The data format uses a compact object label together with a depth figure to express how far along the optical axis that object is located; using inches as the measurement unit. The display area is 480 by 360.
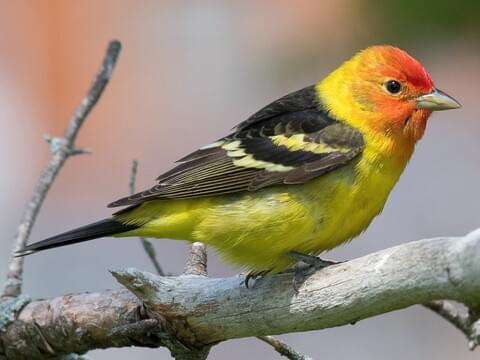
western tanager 269.3
